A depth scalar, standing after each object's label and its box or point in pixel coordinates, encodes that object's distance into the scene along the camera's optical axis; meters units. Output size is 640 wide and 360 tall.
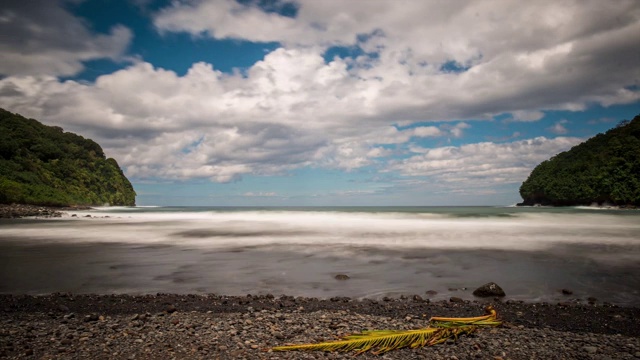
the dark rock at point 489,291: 9.34
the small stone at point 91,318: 6.59
